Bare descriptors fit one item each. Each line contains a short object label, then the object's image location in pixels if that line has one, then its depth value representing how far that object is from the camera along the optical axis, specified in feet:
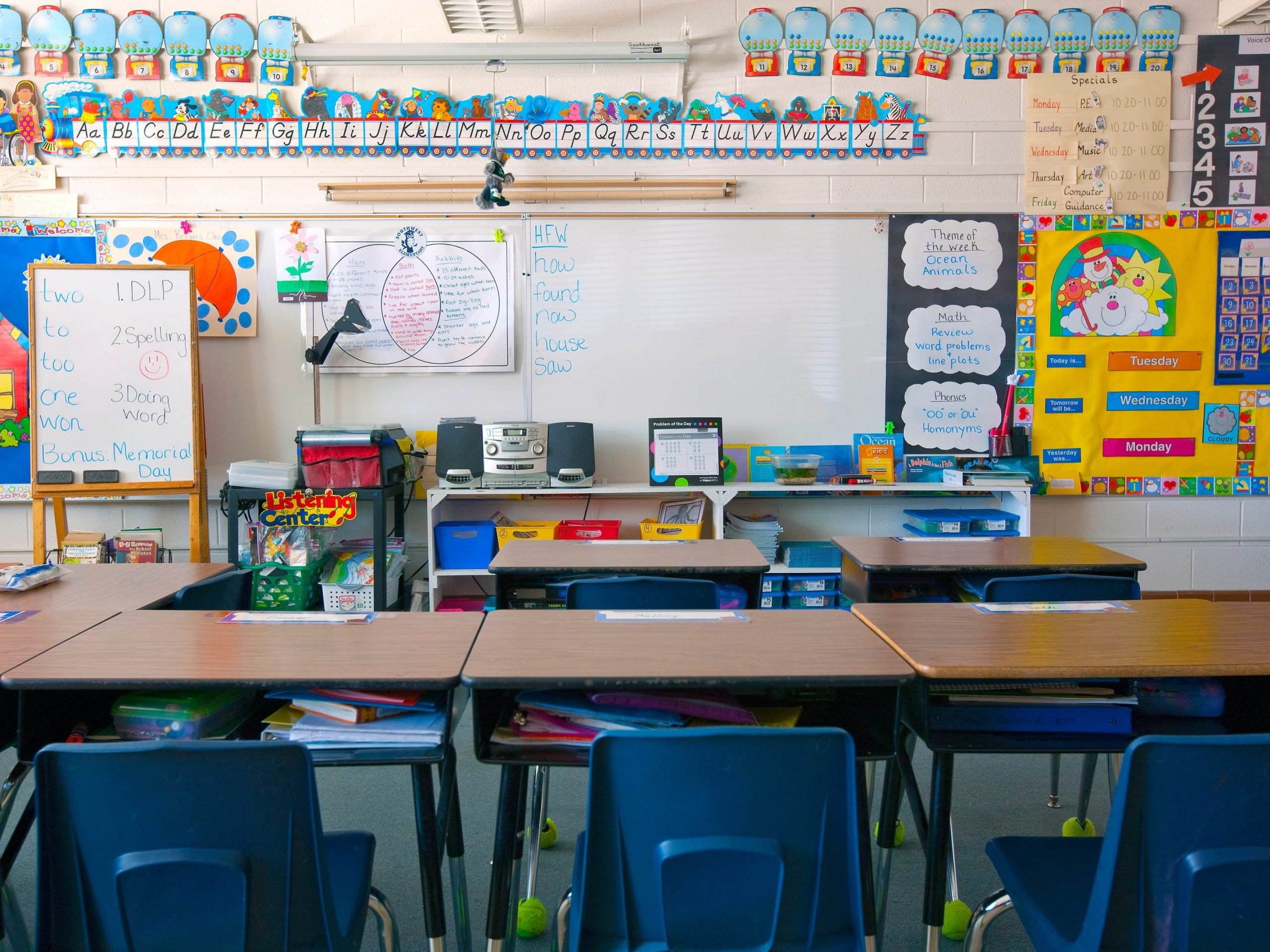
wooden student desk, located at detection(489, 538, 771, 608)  7.68
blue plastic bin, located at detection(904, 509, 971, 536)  12.68
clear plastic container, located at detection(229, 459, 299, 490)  12.16
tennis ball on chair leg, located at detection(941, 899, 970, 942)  5.96
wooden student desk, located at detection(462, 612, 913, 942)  4.32
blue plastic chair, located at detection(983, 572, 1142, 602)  6.98
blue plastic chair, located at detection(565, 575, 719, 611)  6.90
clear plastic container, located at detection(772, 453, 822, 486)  12.84
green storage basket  12.19
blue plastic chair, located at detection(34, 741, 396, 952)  3.41
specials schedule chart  13.53
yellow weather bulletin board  13.60
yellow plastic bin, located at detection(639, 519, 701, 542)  12.78
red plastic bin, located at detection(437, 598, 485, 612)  13.11
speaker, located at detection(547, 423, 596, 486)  13.03
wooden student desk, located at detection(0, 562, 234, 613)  6.41
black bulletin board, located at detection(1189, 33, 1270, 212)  13.56
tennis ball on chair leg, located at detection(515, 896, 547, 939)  6.00
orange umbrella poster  13.30
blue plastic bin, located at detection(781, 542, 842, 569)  12.69
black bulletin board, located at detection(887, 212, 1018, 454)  13.62
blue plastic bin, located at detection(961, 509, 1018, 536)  12.84
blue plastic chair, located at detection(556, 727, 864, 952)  3.41
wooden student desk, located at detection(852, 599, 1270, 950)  4.59
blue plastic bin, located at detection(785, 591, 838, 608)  12.80
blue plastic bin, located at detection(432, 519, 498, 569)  12.68
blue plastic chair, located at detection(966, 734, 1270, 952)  3.45
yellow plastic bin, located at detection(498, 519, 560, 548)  12.75
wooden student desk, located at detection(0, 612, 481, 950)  4.38
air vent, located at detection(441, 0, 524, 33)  12.48
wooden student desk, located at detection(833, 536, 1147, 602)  7.70
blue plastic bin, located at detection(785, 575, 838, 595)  12.80
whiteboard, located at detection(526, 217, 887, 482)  13.58
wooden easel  12.07
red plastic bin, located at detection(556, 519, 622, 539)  12.73
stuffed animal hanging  12.32
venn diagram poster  13.47
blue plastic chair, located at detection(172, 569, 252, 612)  6.75
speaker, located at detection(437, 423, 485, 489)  12.80
